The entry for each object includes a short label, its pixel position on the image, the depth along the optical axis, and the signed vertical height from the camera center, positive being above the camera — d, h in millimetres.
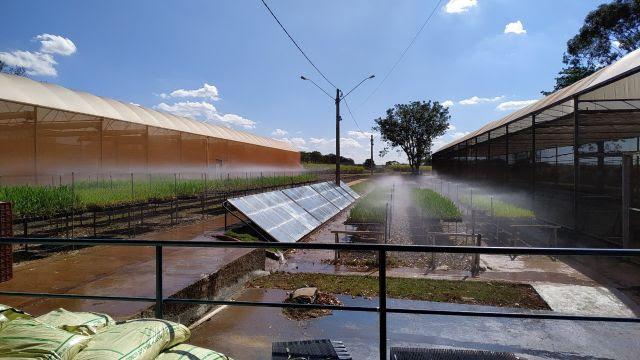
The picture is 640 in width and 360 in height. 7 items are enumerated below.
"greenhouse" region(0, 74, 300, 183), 11836 +1433
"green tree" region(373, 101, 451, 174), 64562 +6844
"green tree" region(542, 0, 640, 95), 26344 +8878
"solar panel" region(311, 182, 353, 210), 18152 -866
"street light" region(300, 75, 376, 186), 23188 +2575
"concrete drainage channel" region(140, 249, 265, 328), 4907 -1516
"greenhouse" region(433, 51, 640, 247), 8672 +267
